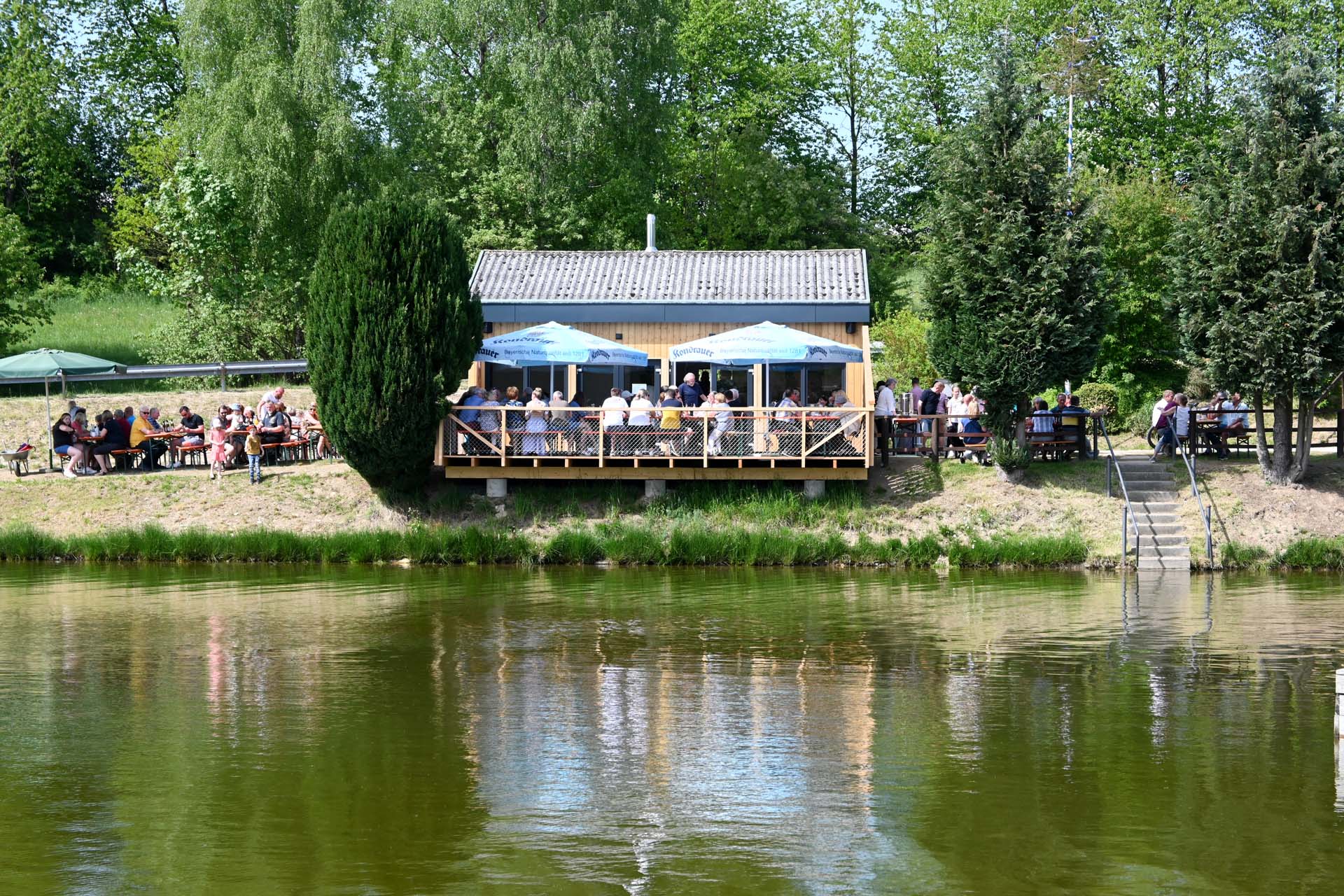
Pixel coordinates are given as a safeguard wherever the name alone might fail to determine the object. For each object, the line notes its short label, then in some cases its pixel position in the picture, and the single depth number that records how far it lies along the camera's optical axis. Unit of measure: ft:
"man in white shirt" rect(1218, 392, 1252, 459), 102.42
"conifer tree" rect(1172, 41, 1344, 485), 92.99
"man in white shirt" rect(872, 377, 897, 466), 100.68
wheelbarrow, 103.86
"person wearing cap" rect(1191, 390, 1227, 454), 102.73
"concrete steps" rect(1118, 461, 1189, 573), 90.53
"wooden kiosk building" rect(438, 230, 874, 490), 107.45
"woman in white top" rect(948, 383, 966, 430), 102.42
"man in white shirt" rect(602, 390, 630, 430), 95.55
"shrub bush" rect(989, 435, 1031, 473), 96.84
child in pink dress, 101.19
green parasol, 105.29
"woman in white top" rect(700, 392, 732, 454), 94.99
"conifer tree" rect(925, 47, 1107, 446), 96.37
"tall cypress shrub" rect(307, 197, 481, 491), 93.91
